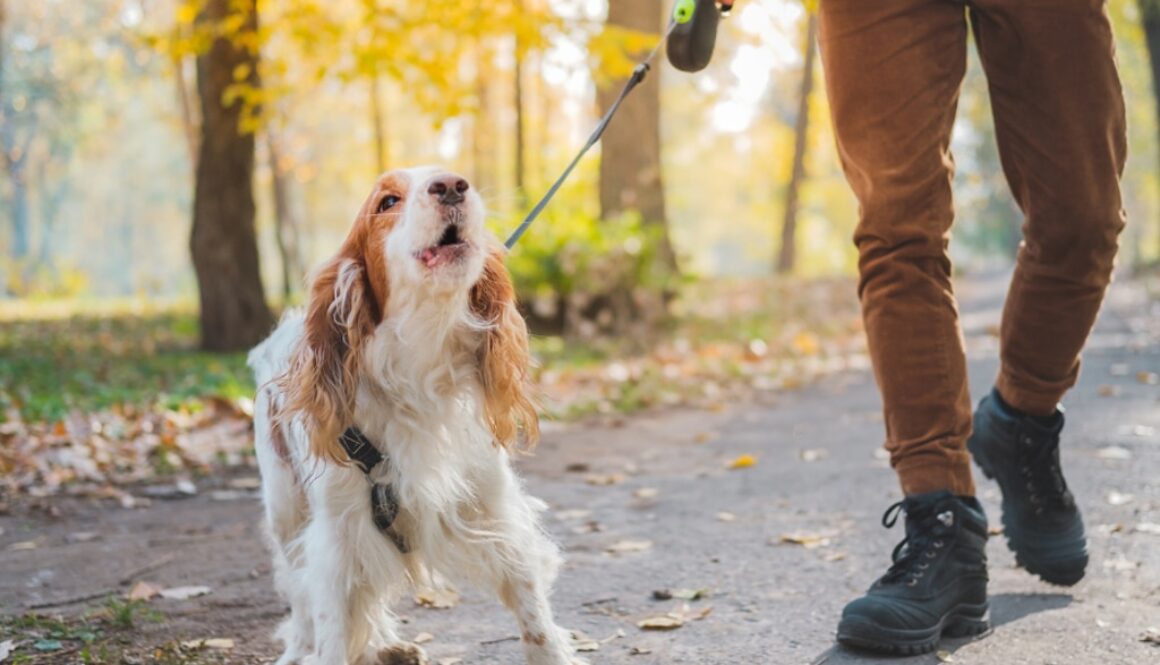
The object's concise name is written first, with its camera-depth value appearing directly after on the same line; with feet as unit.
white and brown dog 8.58
